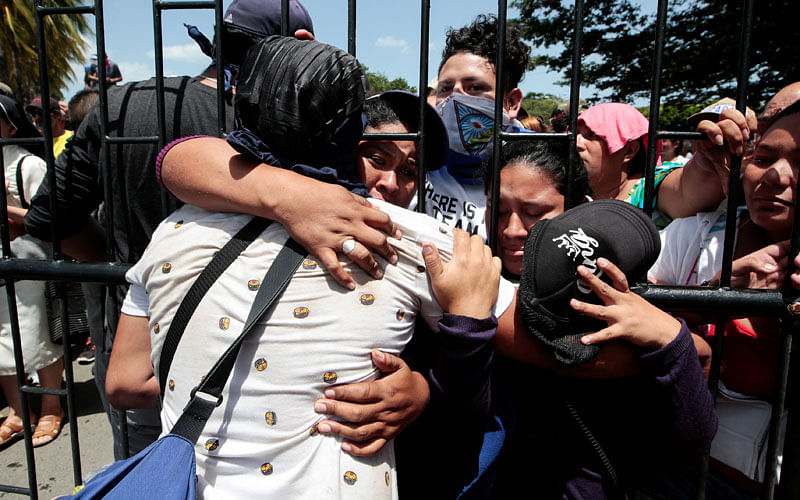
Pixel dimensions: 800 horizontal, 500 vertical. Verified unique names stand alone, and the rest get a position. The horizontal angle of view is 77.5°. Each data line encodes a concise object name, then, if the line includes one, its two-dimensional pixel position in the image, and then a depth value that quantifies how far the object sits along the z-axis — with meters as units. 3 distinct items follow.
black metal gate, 1.32
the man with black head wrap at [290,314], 0.98
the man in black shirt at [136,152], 1.75
